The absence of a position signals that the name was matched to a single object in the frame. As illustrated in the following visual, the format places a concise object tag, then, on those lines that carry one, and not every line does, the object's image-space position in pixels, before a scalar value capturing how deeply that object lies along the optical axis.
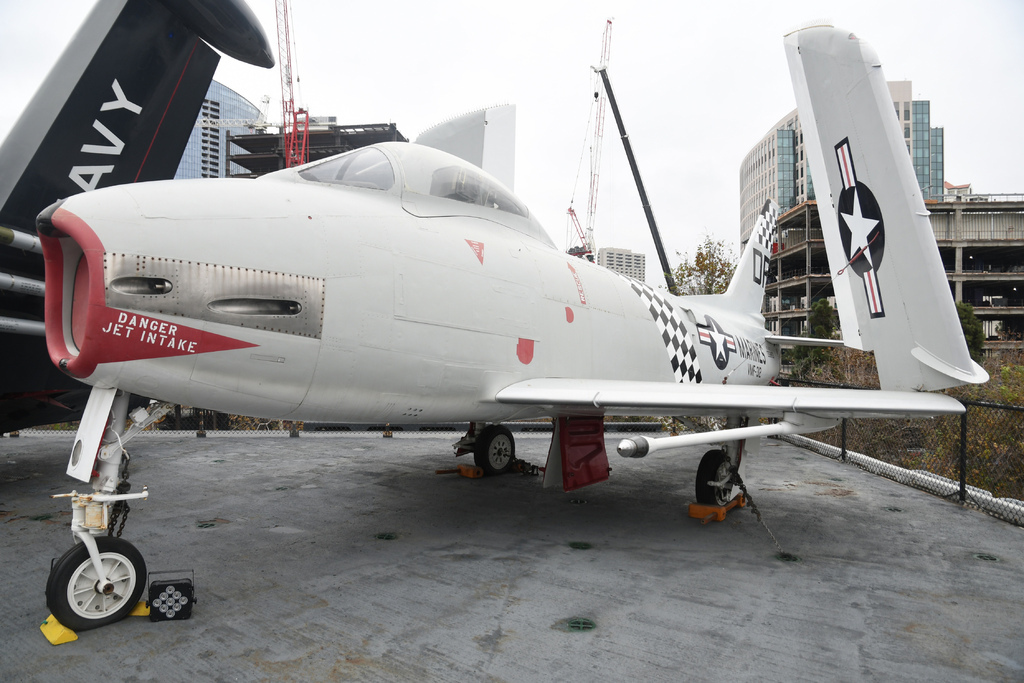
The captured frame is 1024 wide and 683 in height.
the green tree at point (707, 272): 24.56
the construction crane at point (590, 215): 63.86
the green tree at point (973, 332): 25.12
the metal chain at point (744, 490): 5.84
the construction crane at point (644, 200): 33.97
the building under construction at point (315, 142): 65.75
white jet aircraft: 3.12
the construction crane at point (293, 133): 61.00
